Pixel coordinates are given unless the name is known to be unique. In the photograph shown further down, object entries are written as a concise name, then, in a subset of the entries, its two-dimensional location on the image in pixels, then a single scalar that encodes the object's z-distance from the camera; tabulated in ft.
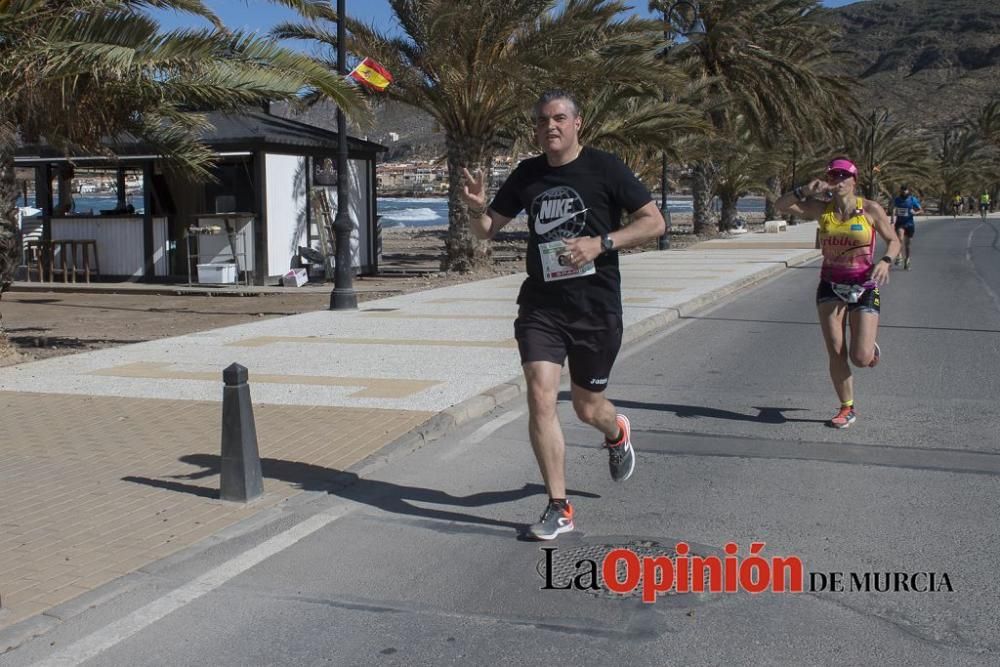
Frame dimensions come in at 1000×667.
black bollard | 18.90
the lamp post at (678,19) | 104.27
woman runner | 24.30
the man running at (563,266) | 16.89
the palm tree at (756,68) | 105.09
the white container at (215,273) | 66.74
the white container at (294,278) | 67.82
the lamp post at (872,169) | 198.82
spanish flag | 52.31
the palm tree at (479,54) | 63.10
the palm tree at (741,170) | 133.08
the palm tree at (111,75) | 32.58
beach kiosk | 67.10
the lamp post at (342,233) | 49.57
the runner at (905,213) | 75.25
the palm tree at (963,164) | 249.14
